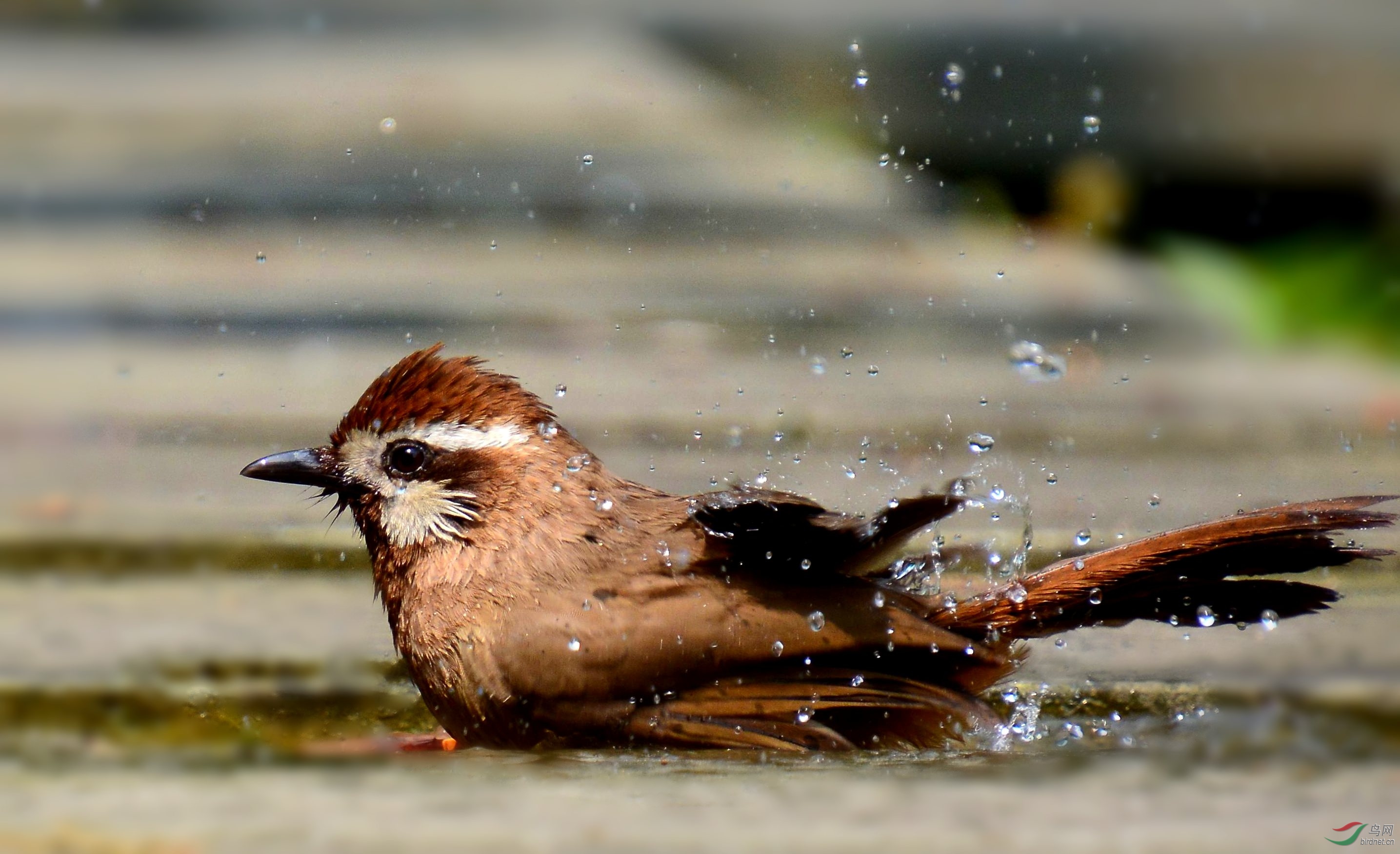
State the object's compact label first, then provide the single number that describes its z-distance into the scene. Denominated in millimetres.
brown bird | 6223
